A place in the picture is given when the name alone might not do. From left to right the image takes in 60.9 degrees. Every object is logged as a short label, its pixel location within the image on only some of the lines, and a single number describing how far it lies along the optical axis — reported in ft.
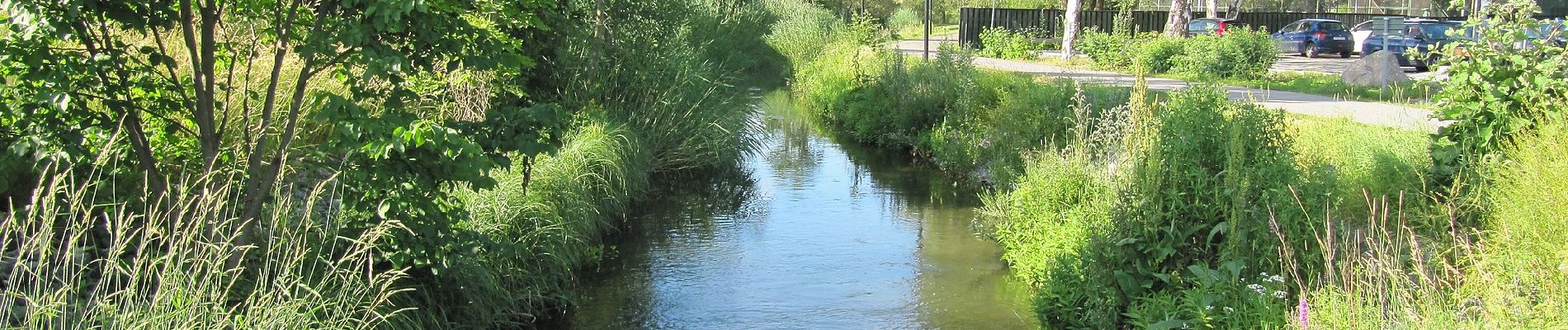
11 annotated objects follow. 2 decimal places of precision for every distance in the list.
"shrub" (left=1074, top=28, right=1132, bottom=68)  80.07
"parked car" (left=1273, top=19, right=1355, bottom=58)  106.32
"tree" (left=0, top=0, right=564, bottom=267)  15.96
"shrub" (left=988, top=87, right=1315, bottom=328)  20.36
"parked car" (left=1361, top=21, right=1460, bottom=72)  86.63
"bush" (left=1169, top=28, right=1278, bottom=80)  66.95
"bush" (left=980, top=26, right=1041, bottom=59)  97.91
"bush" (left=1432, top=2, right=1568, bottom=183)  21.09
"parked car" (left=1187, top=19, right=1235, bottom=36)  111.75
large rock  58.49
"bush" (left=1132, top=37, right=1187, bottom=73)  76.79
